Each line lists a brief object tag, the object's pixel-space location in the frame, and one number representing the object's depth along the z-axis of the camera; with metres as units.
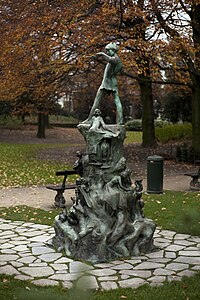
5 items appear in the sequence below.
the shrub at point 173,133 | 31.75
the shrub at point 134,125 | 52.81
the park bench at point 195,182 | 14.64
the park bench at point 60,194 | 11.94
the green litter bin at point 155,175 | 13.88
